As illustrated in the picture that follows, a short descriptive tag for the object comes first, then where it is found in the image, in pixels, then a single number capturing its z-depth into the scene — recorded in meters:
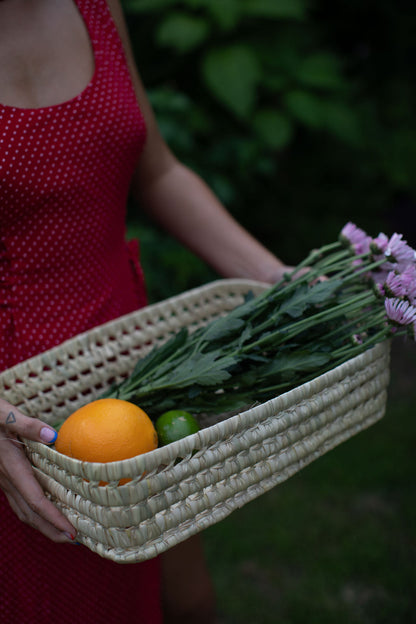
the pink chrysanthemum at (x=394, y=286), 1.11
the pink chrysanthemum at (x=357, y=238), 1.27
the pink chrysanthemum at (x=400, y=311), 1.09
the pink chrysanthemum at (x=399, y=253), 1.14
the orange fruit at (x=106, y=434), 0.95
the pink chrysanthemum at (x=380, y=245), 1.18
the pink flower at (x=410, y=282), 1.10
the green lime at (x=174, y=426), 1.05
